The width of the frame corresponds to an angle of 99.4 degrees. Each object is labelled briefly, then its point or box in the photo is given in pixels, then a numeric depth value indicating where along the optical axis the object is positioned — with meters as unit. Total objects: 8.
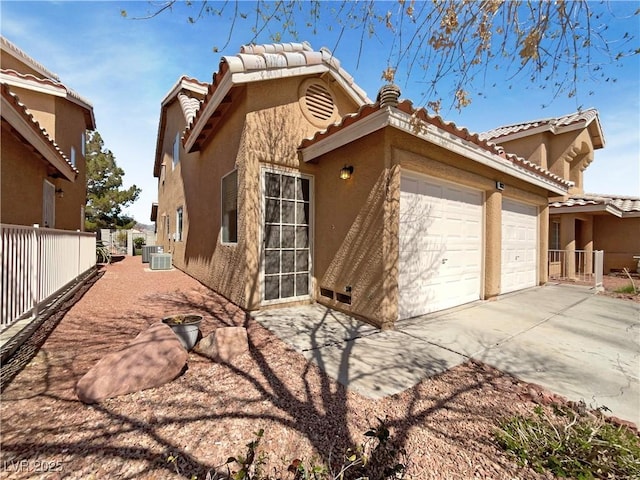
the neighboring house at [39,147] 5.57
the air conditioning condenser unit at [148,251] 15.07
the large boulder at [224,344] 3.72
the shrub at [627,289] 8.85
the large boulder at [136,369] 2.72
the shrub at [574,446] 2.09
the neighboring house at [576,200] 12.45
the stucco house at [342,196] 5.17
